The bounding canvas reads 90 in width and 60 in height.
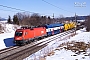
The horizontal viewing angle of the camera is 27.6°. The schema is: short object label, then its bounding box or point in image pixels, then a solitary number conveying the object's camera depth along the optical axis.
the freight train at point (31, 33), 29.06
